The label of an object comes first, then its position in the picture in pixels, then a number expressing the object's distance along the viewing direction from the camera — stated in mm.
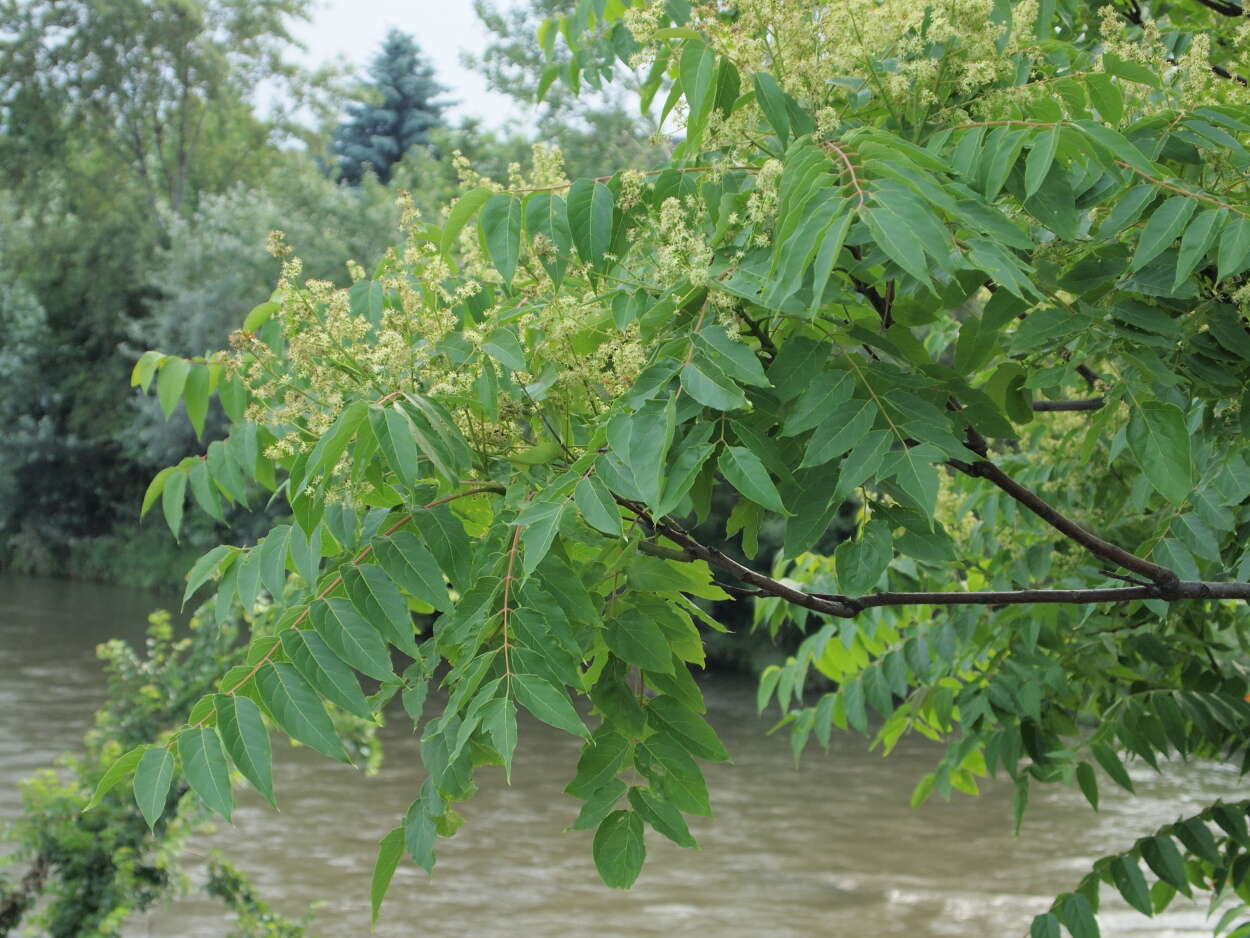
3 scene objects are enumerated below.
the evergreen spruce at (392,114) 38656
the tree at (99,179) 27984
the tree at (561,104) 25453
